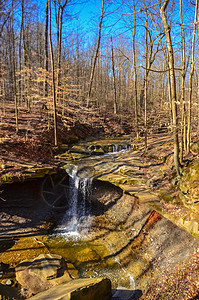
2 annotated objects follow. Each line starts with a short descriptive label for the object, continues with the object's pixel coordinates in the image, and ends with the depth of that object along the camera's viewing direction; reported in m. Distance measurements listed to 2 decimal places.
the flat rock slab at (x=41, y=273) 5.90
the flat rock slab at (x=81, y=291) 4.53
